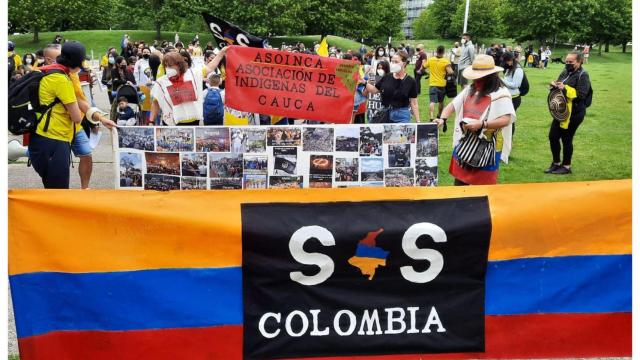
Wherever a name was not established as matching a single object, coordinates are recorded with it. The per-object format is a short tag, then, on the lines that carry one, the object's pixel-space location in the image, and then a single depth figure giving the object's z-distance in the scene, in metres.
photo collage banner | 7.45
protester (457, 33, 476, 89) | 21.82
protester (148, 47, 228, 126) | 8.93
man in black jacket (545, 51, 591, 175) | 10.55
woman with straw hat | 6.71
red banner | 7.99
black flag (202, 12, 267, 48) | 8.98
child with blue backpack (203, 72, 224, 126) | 10.67
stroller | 11.86
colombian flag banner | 3.95
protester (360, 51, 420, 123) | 11.63
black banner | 4.05
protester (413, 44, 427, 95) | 24.05
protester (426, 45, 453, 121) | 17.11
